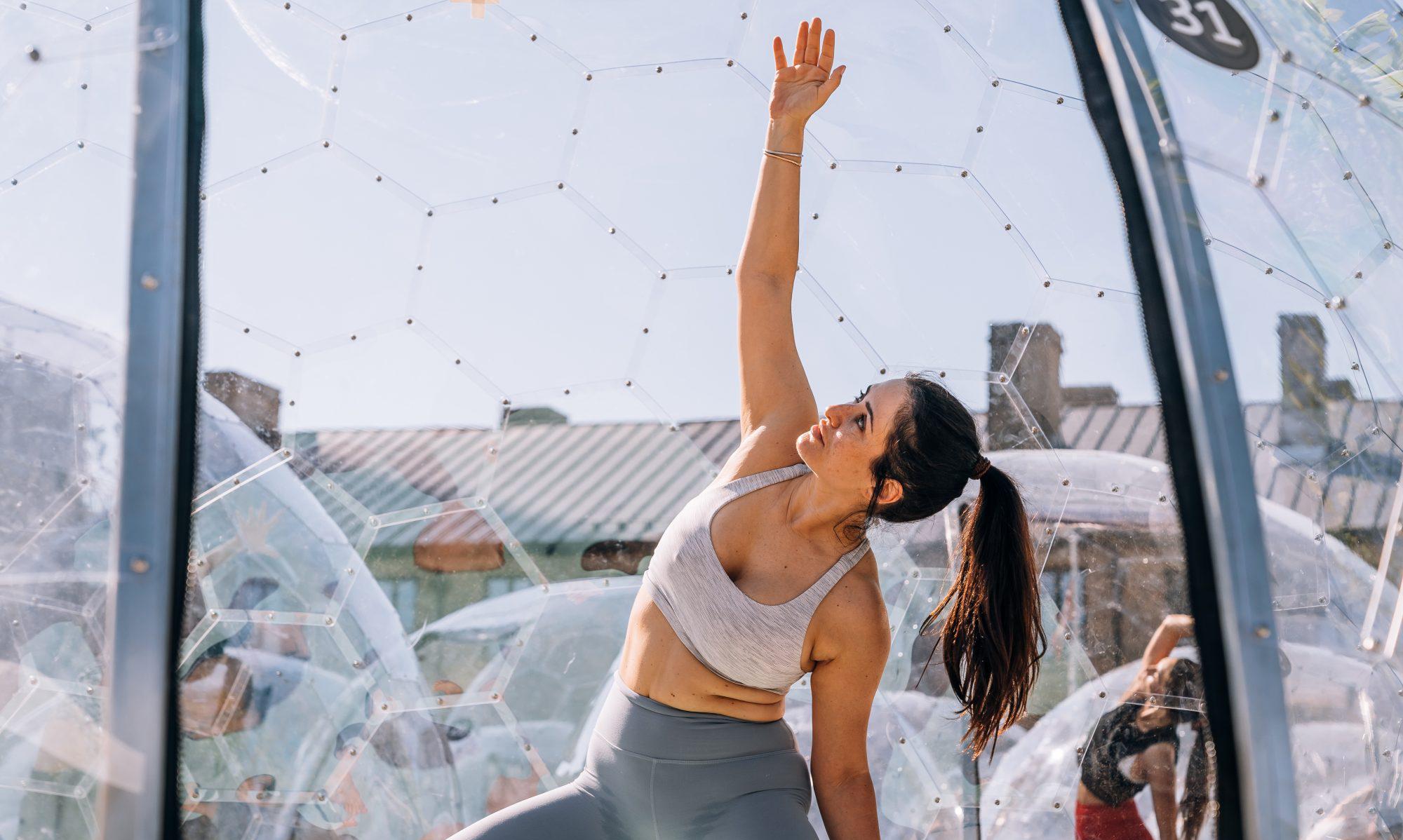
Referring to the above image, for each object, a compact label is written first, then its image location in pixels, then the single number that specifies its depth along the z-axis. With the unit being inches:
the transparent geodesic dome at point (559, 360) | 134.6
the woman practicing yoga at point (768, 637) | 96.8
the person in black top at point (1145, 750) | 134.3
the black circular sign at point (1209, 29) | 113.1
